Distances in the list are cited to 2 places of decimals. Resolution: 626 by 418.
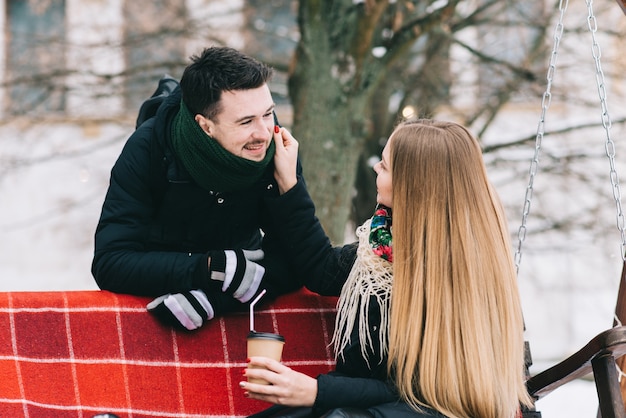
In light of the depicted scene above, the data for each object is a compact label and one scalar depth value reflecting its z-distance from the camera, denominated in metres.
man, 3.13
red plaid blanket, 3.16
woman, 2.77
